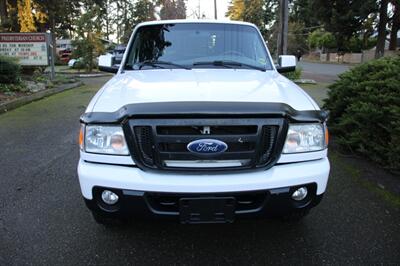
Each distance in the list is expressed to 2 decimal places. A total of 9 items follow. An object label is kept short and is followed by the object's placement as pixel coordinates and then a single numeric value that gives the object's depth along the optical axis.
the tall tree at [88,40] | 20.02
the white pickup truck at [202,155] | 2.45
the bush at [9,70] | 10.74
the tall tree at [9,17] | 17.86
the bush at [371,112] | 4.47
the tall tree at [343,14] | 28.87
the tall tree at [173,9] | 42.69
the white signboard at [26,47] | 13.09
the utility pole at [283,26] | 13.31
